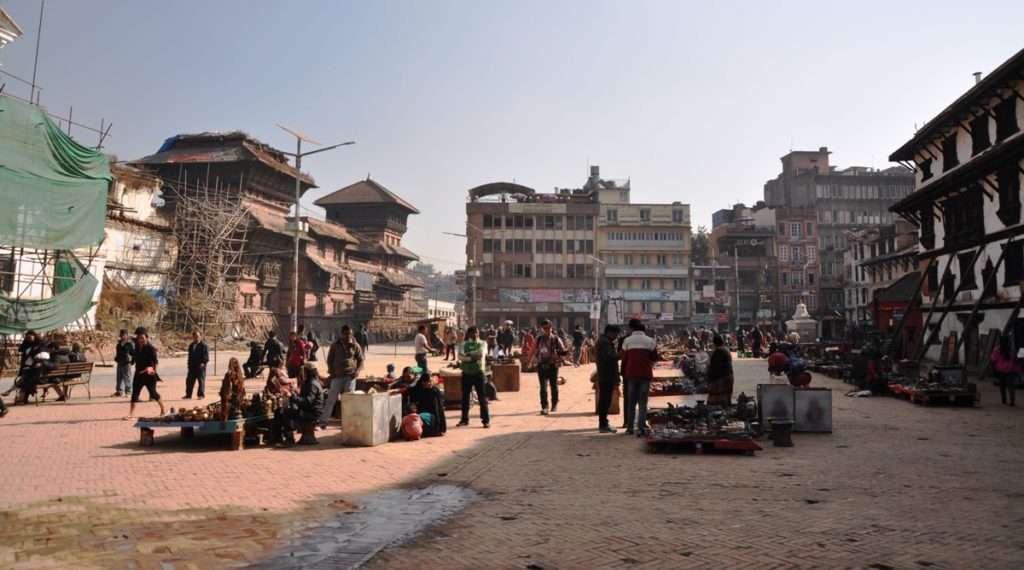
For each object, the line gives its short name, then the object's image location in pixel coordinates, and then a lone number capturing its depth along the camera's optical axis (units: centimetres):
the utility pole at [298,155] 2489
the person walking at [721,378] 1191
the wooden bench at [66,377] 1550
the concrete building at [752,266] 7156
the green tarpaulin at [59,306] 2286
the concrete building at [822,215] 7325
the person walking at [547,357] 1320
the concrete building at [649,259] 7100
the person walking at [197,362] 1578
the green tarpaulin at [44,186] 2381
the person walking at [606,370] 1136
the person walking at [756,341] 3606
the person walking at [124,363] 1616
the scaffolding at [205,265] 3928
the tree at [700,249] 8006
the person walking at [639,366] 1084
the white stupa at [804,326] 4016
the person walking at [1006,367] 1499
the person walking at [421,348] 1811
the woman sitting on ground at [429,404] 1105
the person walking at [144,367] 1256
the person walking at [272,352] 1889
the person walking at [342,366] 1136
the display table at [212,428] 987
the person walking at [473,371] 1194
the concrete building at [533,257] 6900
